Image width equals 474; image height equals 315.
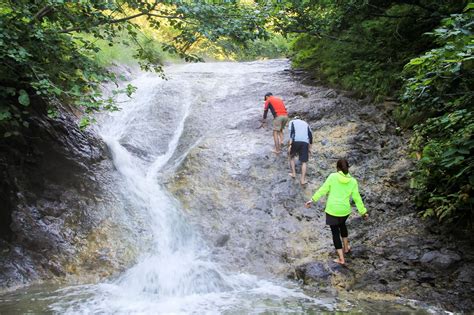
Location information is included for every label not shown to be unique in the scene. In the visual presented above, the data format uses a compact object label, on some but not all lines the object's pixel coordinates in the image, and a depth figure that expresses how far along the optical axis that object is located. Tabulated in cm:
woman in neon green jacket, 736
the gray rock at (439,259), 672
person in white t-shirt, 985
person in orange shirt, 1090
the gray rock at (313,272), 724
